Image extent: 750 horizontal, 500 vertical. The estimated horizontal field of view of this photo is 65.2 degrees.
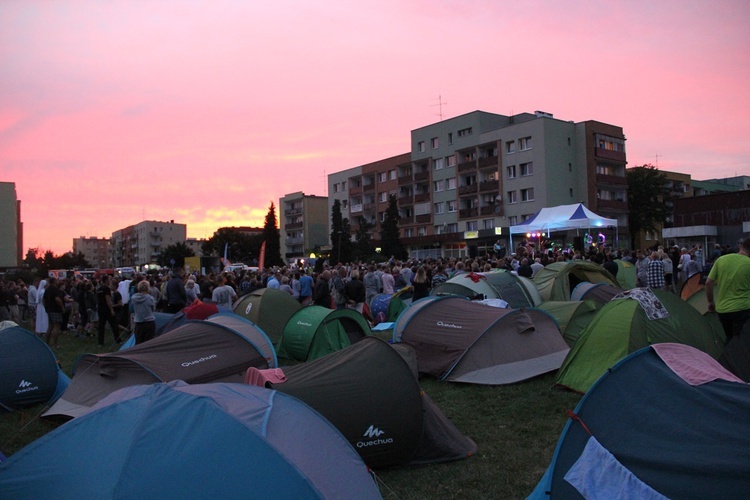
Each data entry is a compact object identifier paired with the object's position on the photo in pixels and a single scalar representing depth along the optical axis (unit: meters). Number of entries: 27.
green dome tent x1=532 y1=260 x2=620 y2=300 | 15.51
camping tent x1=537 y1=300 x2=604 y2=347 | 10.26
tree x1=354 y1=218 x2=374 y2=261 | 53.66
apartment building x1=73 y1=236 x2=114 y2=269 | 197.11
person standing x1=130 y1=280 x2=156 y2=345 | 10.52
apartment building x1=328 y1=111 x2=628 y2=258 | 47.72
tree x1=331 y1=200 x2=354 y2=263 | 54.50
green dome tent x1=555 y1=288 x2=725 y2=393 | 7.75
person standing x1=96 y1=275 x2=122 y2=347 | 14.80
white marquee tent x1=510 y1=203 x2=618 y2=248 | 22.44
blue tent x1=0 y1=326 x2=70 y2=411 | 8.46
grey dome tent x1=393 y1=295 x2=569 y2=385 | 9.06
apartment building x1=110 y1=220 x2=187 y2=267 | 137.88
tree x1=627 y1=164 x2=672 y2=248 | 57.19
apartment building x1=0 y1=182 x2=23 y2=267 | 62.38
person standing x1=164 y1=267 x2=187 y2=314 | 13.44
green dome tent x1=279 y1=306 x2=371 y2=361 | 11.03
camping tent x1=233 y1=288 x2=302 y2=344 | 14.39
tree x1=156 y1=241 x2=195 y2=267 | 97.42
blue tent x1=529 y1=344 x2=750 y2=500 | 3.67
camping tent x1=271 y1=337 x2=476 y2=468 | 5.36
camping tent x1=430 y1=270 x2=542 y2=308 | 14.34
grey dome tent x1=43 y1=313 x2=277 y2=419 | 7.30
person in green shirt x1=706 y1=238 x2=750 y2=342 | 7.04
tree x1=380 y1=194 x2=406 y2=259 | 54.91
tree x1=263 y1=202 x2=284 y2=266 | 77.00
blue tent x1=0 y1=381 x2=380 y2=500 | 3.16
